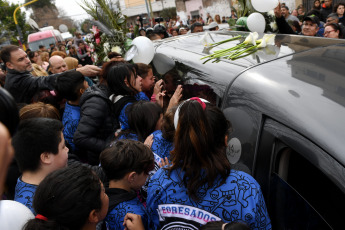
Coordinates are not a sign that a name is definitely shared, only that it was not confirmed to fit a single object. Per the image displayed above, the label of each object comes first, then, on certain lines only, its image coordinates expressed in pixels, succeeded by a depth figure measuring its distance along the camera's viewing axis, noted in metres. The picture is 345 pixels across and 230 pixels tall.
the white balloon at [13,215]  1.20
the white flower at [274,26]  3.95
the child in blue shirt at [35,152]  1.73
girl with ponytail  1.29
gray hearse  1.12
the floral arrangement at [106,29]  4.78
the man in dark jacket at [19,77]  3.55
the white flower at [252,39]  2.36
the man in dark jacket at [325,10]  7.37
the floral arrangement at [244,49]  2.19
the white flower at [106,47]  4.83
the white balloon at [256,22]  3.62
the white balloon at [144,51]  3.77
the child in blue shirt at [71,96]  2.86
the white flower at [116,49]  4.60
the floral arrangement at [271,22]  3.94
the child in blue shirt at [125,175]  1.67
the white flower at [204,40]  3.06
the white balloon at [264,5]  3.54
